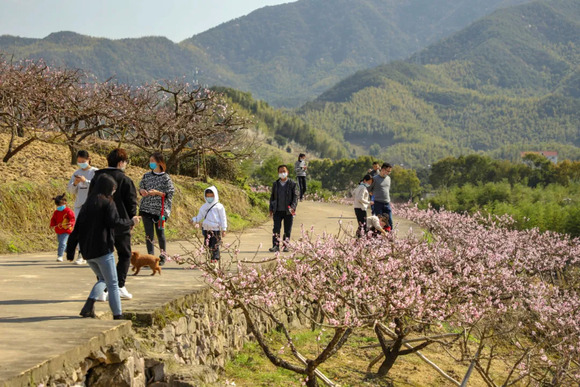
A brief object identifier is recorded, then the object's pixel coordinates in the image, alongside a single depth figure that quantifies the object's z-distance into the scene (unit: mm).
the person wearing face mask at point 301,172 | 23672
